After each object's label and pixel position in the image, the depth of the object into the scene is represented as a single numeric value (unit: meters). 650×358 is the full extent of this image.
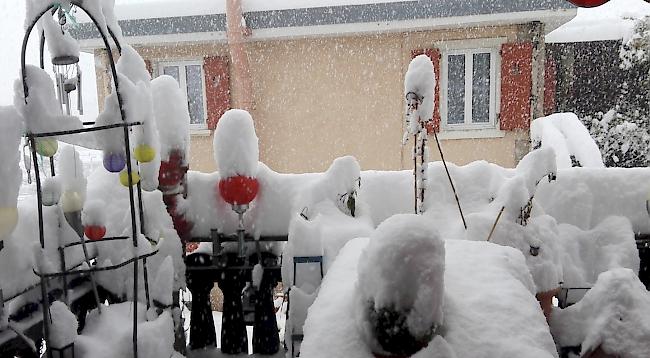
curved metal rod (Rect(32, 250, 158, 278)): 1.88
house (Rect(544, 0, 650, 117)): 9.95
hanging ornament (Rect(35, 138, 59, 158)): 2.12
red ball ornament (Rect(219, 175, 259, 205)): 2.74
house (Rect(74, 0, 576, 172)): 7.45
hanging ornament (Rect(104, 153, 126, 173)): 2.10
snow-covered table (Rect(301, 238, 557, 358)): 1.31
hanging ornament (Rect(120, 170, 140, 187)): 2.19
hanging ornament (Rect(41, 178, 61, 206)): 2.28
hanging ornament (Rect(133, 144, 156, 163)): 2.31
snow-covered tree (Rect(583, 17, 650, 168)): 9.05
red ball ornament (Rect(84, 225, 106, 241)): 2.52
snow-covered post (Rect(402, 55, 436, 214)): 2.88
